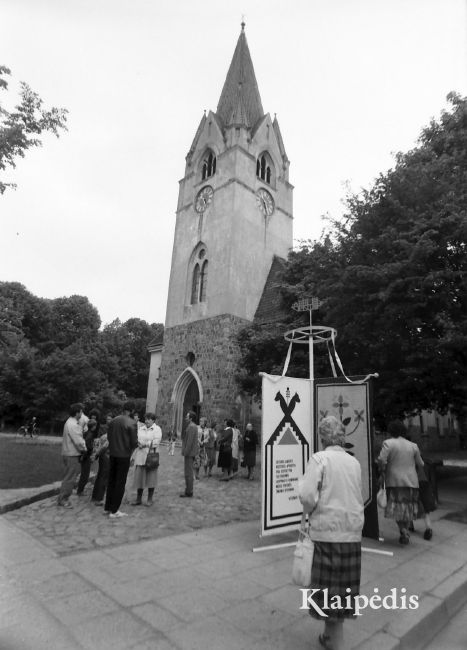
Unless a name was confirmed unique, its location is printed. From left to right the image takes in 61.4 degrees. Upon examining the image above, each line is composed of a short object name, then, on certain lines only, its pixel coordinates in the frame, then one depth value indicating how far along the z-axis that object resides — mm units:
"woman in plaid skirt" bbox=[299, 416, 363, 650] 2953
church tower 21828
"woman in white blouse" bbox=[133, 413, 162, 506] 7803
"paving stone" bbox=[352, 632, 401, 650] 3068
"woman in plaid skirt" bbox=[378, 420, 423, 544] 5820
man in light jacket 7301
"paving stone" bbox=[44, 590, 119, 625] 3268
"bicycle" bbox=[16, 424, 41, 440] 23856
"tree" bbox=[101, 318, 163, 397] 46188
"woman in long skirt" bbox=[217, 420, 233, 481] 11398
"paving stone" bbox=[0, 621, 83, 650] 2852
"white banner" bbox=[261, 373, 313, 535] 5559
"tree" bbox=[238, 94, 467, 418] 9117
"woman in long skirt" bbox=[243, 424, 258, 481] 11938
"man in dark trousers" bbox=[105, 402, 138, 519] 6758
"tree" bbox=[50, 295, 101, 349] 43438
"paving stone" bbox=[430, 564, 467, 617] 4043
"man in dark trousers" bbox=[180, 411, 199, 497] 8656
